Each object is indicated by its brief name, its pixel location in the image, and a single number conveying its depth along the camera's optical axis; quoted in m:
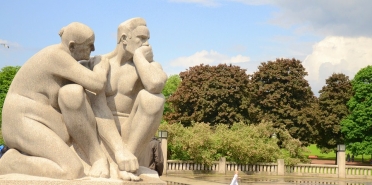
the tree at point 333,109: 48.81
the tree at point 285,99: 48.84
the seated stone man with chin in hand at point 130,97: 8.10
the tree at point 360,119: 46.84
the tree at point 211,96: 49.25
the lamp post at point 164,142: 33.47
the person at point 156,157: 13.14
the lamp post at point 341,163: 37.42
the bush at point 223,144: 35.19
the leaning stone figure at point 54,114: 7.79
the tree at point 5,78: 57.56
